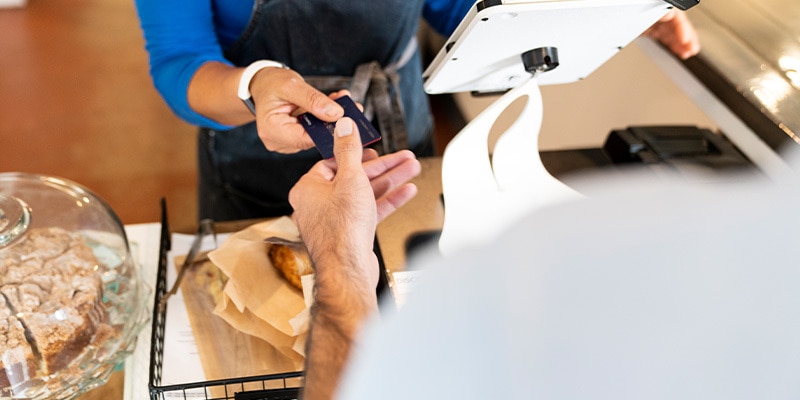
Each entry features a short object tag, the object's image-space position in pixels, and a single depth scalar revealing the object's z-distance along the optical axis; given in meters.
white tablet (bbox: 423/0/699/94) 0.63
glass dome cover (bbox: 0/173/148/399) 0.66
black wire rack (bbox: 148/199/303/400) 0.66
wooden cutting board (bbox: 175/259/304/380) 0.74
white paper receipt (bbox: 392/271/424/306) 0.72
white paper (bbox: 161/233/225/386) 0.73
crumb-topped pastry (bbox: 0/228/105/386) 0.65
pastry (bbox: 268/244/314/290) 0.78
